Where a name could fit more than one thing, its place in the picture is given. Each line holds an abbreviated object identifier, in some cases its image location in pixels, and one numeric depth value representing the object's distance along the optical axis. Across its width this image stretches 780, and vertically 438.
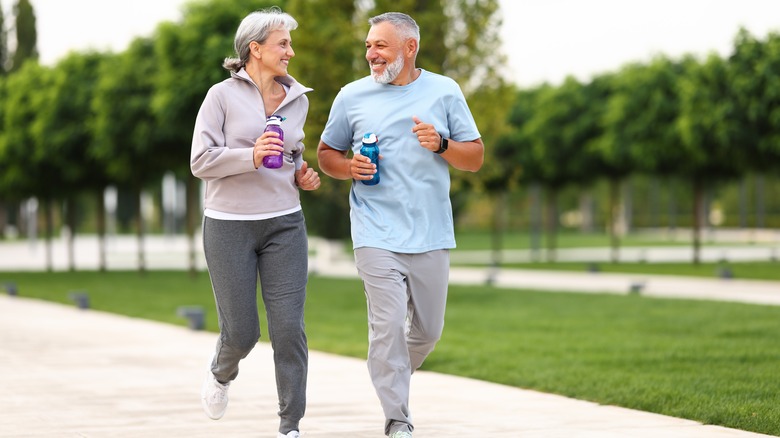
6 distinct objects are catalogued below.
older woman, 6.05
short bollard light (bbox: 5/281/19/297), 21.97
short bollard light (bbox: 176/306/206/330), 14.24
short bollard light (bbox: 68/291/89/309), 18.11
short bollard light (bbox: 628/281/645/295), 19.72
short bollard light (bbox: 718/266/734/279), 23.73
